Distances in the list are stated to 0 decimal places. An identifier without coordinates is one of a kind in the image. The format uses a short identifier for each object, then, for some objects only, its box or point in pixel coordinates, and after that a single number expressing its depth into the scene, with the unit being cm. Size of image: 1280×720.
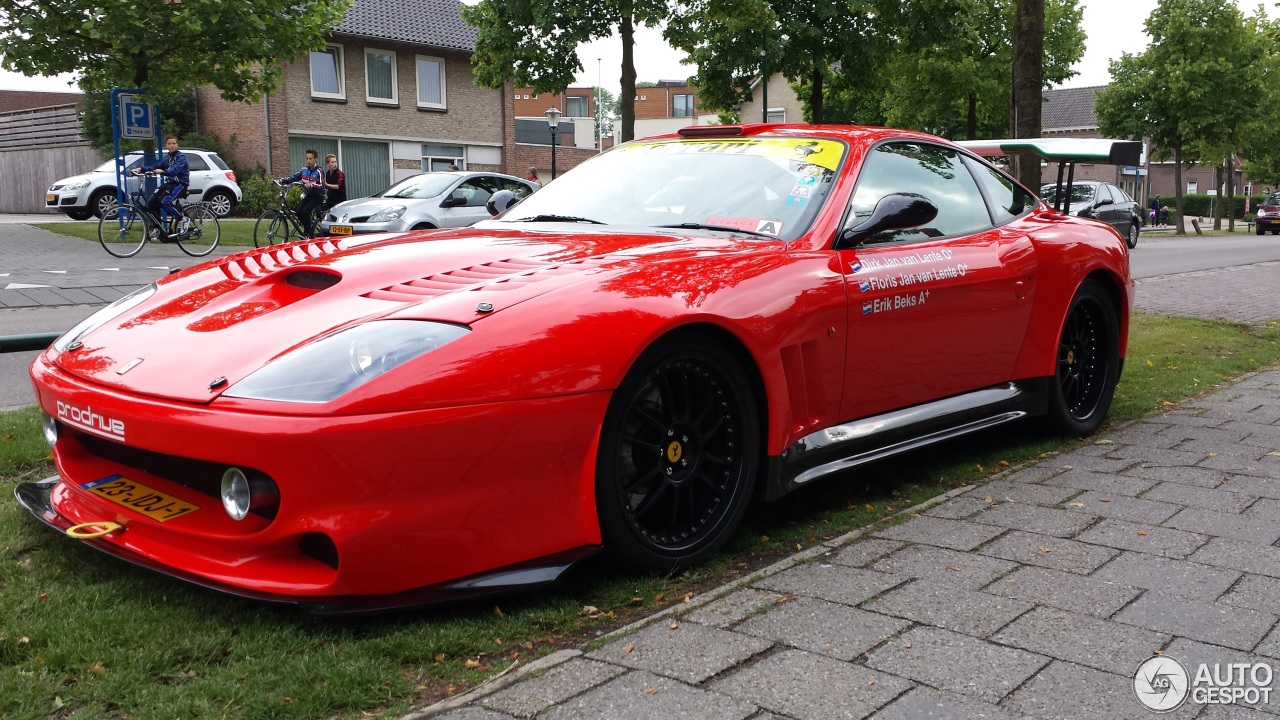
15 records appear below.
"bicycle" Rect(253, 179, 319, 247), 1702
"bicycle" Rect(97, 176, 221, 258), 1531
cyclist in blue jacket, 1591
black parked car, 2592
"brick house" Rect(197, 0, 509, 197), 3234
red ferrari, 260
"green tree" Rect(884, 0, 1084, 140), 3080
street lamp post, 3170
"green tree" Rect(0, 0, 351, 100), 1617
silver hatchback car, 1545
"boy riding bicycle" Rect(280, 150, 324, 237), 1764
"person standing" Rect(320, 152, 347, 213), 1873
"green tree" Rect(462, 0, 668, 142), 2022
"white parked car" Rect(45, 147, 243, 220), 2402
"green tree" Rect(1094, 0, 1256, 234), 3938
